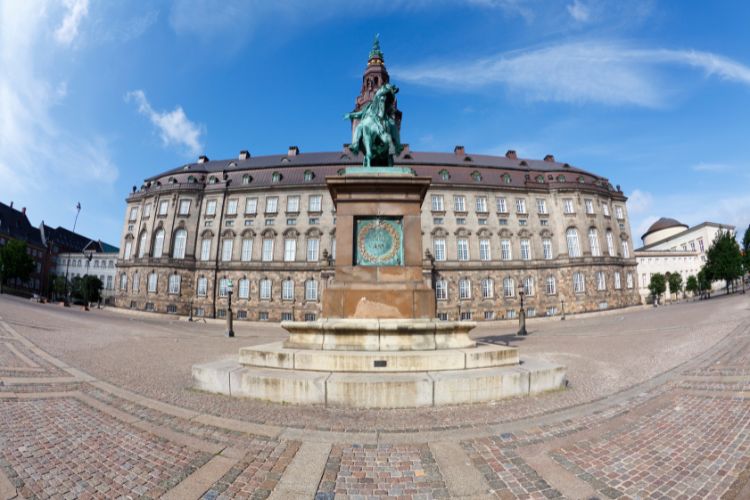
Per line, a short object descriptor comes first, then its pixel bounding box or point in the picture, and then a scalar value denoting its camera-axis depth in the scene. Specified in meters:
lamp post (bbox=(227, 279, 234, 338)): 19.94
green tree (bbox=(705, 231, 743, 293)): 44.53
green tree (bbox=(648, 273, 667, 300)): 54.97
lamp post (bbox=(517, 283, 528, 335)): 20.43
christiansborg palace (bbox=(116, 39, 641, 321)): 37.03
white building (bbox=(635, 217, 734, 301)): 61.78
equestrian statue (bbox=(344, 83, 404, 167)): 9.48
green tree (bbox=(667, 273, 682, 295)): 56.50
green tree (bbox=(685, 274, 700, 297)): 57.41
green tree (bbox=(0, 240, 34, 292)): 50.59
